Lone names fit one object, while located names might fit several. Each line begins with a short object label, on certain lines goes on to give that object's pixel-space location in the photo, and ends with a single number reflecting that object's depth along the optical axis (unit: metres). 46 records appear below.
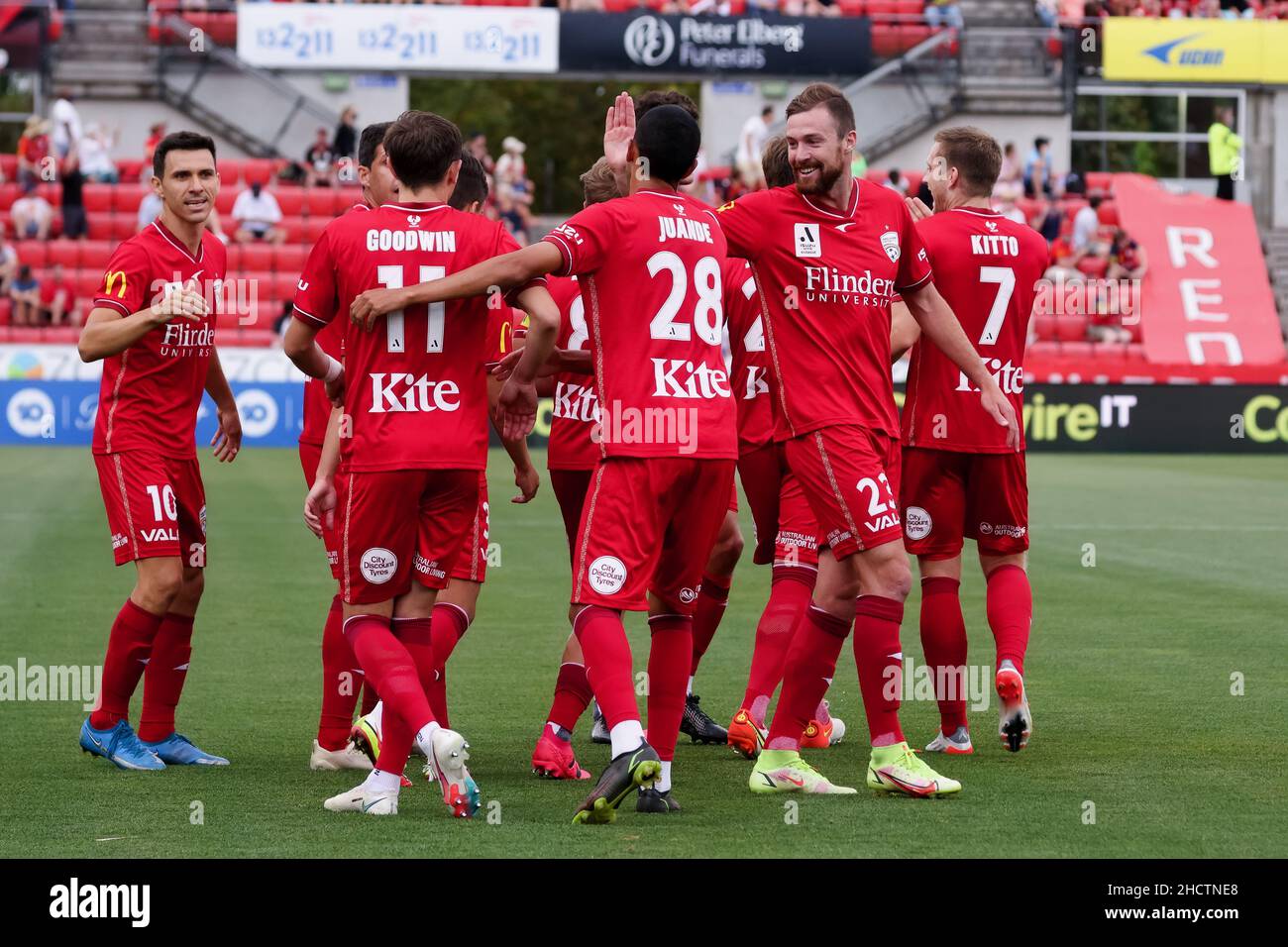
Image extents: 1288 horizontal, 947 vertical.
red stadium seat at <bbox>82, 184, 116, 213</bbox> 31.10
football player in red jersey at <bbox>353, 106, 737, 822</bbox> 6.04
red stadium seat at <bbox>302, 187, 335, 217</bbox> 31.02
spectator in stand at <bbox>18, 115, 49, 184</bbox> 30.88
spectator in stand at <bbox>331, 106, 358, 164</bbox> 30.91
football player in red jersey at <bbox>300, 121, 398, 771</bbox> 7.03
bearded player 6.38
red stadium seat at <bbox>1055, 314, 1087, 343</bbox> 30.72
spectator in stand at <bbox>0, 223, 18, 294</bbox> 28.73
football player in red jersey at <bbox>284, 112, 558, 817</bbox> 6.13
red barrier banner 30.41
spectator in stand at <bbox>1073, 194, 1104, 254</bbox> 31.12
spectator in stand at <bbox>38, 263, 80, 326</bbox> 28.19
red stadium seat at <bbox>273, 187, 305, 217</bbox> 31.11
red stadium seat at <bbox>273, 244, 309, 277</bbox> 30.09
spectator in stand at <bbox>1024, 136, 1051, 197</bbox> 32.41
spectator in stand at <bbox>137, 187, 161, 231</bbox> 28.98
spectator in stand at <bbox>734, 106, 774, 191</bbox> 30.05
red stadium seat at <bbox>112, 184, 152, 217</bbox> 31.12
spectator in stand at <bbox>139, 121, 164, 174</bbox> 28.84
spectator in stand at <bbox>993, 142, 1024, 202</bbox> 31.67
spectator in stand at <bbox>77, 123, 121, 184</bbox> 31.19
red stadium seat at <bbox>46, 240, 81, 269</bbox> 29.98
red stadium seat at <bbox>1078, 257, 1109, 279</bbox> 31.20
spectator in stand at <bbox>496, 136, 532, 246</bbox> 30.89
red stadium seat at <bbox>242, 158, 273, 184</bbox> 32.28
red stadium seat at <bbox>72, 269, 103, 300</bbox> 29.59
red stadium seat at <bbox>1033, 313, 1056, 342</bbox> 30.56
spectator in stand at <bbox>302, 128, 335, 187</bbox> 31.45
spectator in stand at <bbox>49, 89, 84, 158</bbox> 30.59
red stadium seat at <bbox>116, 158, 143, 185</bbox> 31.67
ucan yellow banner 34.50
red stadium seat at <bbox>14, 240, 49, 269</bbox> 29.92
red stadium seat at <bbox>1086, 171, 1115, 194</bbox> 34.19
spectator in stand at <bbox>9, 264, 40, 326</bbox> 28.09
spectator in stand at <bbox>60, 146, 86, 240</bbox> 29.88
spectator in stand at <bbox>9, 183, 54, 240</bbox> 30.14
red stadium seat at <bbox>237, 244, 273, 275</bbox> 29.86
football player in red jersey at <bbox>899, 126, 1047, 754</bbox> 7.39
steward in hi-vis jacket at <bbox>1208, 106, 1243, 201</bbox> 33.00
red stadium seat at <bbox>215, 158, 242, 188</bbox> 32.38
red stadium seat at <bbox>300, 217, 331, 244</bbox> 30.50
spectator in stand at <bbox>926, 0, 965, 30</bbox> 34.53
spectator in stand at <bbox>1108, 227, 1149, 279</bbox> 31.02
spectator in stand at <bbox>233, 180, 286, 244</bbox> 30.09
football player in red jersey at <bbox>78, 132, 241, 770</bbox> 7.02
